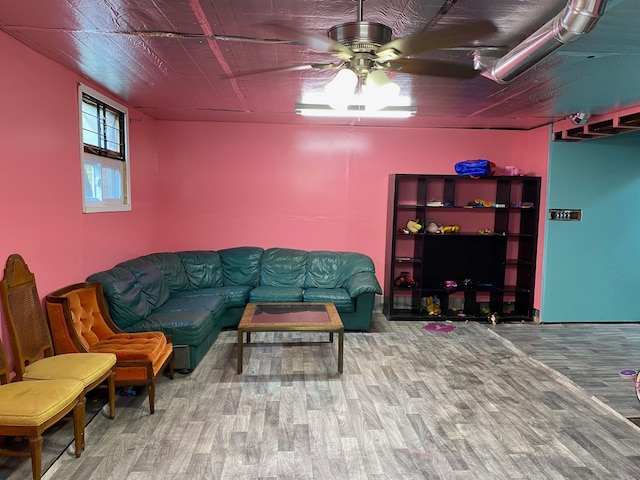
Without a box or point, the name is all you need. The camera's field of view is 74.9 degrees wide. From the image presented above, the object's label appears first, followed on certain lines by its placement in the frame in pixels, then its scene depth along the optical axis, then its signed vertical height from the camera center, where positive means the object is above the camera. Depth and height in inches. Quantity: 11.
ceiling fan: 80.5 +34.1
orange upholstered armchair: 115.1 -40.4
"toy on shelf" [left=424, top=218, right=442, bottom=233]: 214.5 -9.7
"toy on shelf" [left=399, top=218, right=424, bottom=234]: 213.5 -9.8
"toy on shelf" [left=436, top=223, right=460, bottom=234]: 215.5 -10.6
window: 147.8 +19.3
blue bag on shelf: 207.3 +20.6
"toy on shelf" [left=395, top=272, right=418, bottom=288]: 215.9 -38.4
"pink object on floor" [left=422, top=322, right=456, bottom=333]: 197.6 -57.3
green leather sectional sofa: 142.9 -36.9
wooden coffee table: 140.7 -40.4
